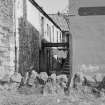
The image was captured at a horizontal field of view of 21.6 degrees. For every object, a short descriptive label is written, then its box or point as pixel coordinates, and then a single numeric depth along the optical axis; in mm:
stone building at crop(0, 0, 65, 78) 12805
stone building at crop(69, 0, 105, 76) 10492
